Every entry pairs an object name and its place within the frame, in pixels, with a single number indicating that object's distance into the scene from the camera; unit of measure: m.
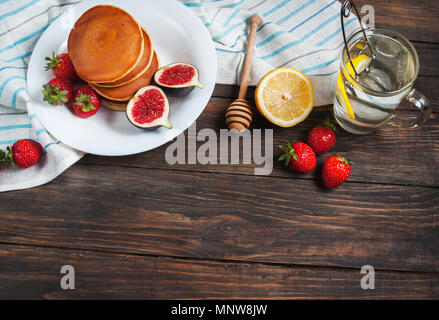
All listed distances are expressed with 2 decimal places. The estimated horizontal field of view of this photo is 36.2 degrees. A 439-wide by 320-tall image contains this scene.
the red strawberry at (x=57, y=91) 0.82
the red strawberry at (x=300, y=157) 0.83
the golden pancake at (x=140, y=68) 0.83
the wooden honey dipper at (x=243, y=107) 0.84
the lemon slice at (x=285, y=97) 0.84
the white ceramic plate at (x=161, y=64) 0.83
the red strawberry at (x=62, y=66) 0.84
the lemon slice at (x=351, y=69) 0.82
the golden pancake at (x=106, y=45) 0.82
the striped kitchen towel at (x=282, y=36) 0.88
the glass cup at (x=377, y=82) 0.79
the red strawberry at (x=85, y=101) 0.83
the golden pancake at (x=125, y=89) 0.84
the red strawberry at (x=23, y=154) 0.83
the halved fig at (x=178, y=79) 0.83
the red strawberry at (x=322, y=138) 0.84
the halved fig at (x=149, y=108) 0.82
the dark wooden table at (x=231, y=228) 0.83
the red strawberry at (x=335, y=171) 0.83
